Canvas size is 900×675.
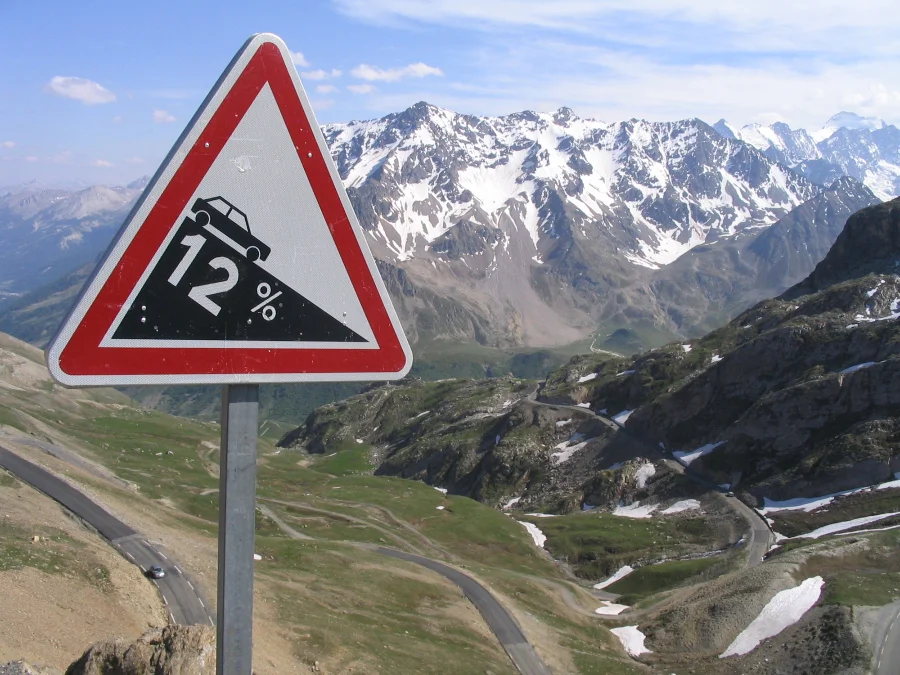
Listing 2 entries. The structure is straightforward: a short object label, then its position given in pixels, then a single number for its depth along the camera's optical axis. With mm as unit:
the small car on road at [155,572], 43344
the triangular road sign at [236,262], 4637
